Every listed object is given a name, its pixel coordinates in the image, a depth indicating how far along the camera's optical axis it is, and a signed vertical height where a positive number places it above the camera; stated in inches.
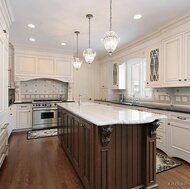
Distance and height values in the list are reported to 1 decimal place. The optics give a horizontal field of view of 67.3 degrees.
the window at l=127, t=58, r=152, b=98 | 178.4 +19.8
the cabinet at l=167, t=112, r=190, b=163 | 98.0 -30.6
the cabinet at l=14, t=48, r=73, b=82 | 186.1 +38.4
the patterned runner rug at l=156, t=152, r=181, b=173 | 92.7 -48.6
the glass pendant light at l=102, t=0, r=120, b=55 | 83.5 +31.0
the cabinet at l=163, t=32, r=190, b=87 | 106.5 +26.2
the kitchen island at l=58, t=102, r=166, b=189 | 59.1 -26.3
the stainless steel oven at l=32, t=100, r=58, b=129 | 183.6 -28.1
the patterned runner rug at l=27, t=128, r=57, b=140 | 159.9 -48.2
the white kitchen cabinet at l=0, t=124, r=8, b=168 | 91.7 -33.7
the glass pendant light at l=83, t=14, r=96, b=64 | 112.5 +30.1
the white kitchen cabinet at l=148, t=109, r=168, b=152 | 114.3 -34.0
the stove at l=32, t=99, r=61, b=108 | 183.3 -13.8
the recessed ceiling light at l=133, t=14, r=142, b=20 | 108.8 +59.6
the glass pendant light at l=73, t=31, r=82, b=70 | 137.4 +28.9
